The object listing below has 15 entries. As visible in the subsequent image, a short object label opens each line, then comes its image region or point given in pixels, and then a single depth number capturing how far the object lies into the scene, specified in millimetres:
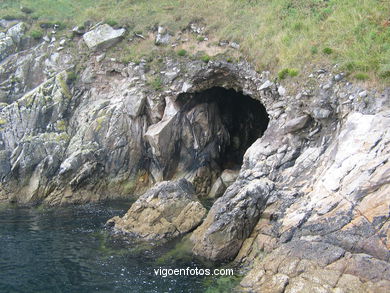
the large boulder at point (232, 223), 18312
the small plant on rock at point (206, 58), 30969
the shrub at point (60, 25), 39344
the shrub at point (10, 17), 40812
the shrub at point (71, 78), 34881
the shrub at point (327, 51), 23916
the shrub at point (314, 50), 24733
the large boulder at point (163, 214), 21734
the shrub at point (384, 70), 19797
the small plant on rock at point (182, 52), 32688
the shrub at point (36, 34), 38344
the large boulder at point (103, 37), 35875
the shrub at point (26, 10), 42812
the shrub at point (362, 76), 20747
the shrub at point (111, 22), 37094
